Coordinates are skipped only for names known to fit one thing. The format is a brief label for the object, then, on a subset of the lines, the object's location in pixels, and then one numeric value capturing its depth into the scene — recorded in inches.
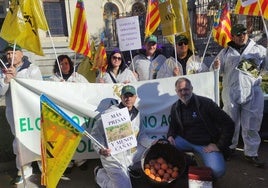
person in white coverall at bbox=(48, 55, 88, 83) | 133.6
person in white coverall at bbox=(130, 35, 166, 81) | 145.9
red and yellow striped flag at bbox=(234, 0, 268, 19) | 125.4
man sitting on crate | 114.5
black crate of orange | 110.5
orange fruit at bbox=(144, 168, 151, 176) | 111.4
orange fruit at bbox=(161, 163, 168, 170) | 113.3
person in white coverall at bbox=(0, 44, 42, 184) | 118.5
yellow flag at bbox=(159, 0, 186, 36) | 133.3
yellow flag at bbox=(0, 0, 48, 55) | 121.0
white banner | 119.9
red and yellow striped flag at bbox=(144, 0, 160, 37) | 153.5
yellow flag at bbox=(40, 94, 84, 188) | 91.8
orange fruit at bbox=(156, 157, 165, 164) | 114.8
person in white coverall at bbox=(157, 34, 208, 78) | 135.8
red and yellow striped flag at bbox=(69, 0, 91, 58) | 141.6
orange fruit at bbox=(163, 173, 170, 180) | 110.5
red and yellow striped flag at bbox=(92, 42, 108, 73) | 164.7
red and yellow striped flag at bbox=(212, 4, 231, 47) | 152.0
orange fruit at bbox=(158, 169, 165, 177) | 111.8
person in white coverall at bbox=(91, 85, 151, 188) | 109.9
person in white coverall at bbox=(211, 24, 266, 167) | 127.4
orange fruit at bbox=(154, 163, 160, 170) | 113.4
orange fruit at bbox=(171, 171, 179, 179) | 110.5
